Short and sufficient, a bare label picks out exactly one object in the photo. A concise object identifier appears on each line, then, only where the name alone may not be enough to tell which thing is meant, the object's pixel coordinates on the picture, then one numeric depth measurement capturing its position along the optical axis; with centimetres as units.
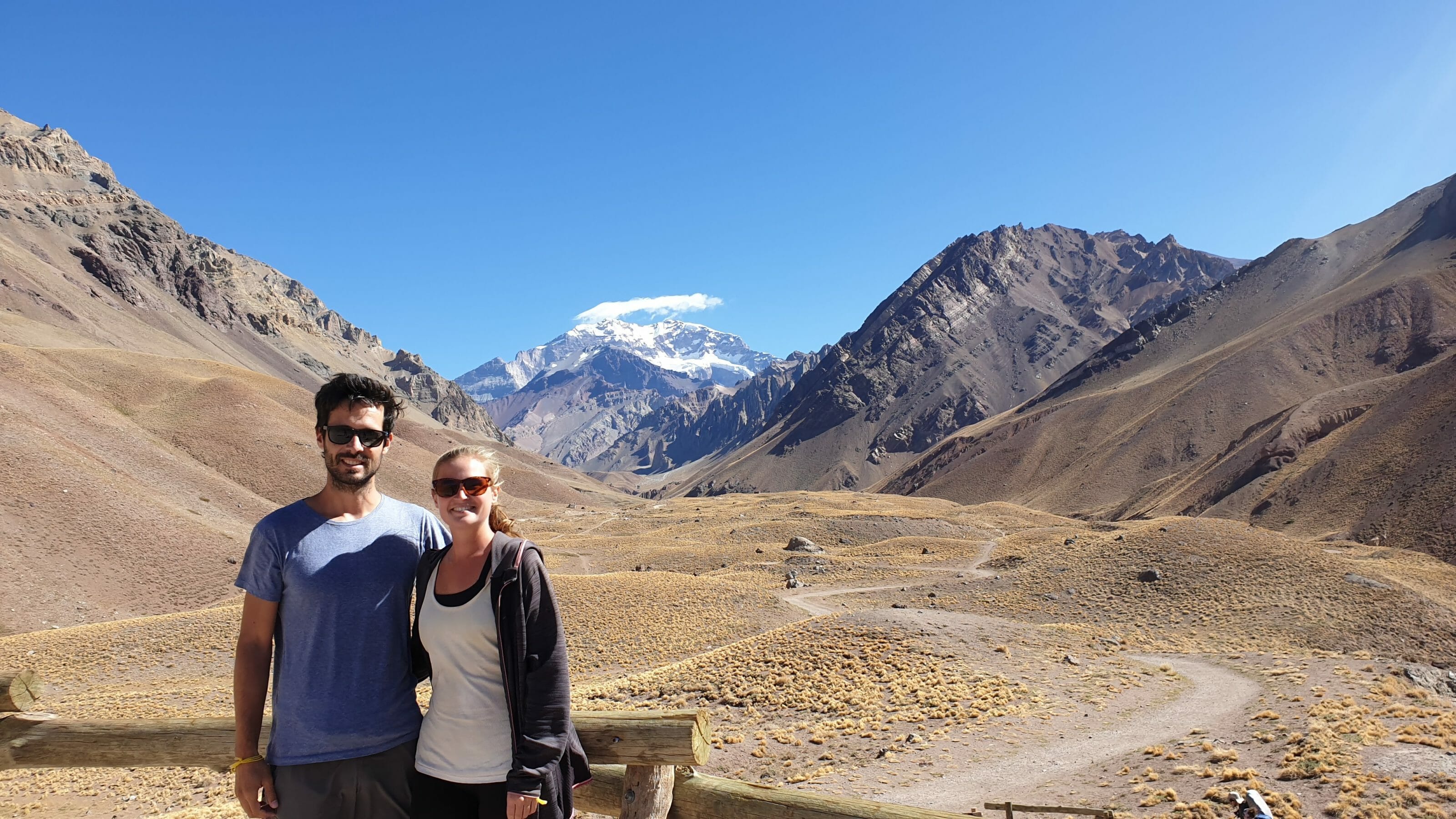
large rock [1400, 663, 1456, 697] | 1792
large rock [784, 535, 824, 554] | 5253
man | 399
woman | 369
